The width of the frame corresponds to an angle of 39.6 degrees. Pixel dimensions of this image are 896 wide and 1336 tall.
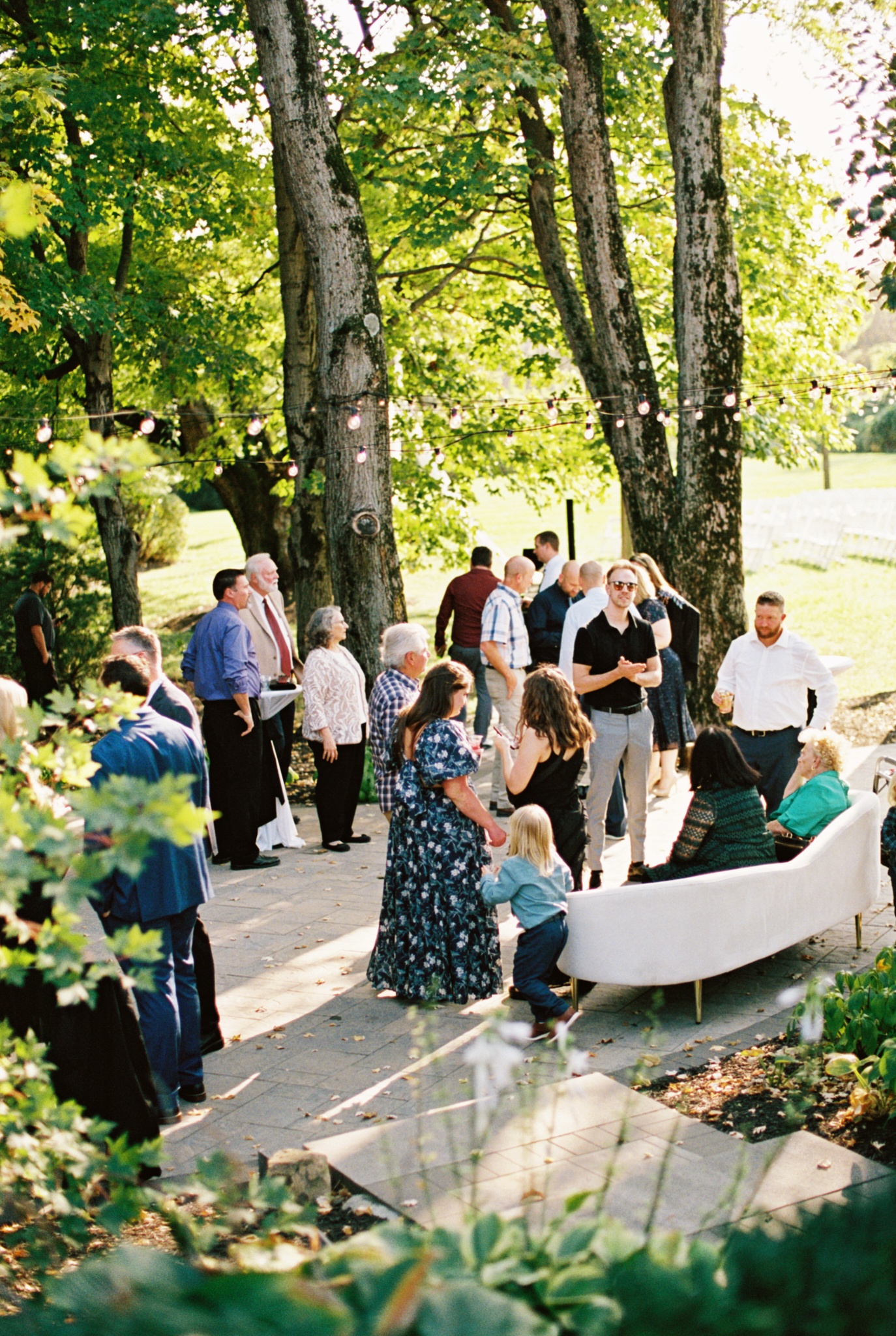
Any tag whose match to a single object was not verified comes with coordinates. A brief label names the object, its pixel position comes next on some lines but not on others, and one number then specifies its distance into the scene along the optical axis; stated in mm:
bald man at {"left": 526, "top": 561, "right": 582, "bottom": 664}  10594
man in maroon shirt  11414
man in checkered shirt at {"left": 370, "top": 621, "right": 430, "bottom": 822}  6891
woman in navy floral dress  5906
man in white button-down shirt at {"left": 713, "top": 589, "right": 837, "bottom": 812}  7688
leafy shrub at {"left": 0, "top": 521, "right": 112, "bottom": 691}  16344
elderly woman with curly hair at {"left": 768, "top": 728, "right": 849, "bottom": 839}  6785
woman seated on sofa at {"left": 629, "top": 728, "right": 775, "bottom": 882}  6180
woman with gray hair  8641
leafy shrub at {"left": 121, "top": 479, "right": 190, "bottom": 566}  30281
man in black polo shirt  7578
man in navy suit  4629
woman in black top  6176
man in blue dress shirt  8336
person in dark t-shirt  12852
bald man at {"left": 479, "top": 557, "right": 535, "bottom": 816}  9555
